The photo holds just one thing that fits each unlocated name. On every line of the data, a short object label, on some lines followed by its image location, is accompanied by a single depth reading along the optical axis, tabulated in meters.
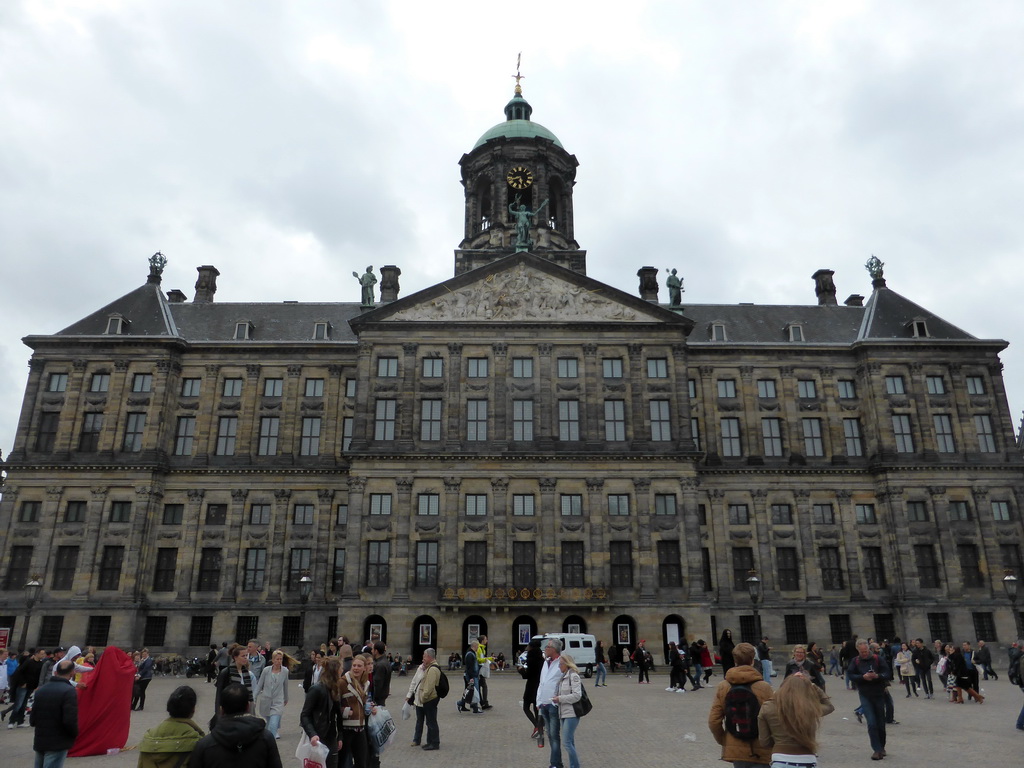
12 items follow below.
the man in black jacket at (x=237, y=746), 6.12
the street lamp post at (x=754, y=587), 37.56
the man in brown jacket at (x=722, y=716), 8.02
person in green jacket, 6.89
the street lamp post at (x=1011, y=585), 38.66
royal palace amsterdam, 43.34
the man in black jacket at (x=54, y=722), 10.15
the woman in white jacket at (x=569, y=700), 12.17
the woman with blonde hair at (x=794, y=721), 7.12
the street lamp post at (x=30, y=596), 38.33
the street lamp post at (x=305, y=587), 38.28
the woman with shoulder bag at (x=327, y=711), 9.37
